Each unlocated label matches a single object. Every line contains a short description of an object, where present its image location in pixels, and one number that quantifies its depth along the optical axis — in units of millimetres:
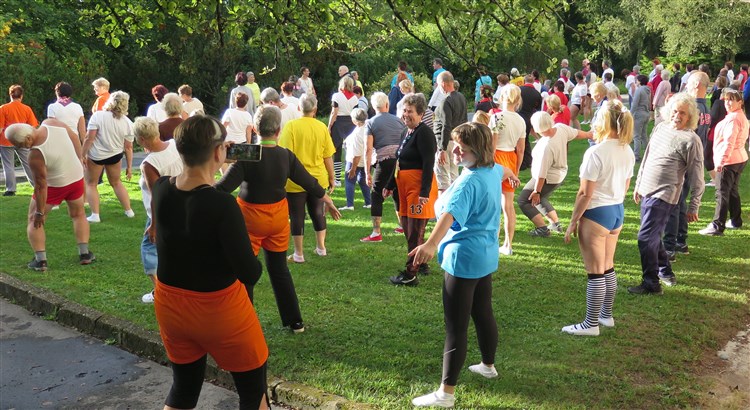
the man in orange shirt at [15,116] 11367
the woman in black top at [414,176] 7082
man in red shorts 7531
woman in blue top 4441
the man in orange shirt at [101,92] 11242
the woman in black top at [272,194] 5645
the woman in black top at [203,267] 3498
